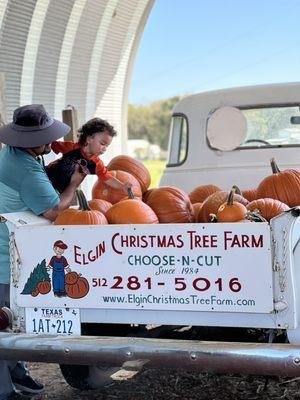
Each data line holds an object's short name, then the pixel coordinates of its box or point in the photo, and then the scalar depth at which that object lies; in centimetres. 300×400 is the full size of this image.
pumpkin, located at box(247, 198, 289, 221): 420
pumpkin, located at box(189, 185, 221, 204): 532
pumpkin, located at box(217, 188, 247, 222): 405
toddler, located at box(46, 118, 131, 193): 492
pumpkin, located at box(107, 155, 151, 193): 537
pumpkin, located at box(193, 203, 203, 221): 458
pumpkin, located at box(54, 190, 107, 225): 413
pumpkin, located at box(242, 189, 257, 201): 496
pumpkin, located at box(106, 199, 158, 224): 419
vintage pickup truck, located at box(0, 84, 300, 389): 353
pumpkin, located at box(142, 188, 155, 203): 502
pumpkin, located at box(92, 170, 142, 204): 494
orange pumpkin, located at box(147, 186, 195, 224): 446
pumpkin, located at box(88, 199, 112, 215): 454
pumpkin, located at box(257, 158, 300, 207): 464
